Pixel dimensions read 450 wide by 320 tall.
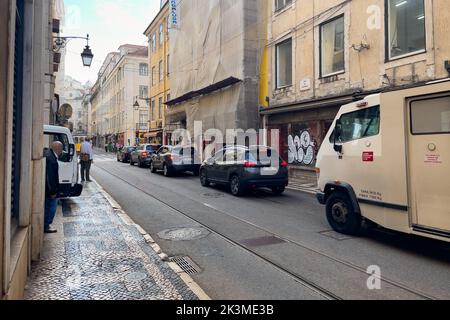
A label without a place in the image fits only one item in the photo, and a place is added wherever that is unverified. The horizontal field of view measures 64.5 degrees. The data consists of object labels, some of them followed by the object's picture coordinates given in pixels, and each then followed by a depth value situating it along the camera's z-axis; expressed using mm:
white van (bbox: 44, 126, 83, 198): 8875
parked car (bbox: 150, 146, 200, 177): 16609
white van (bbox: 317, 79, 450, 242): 4926
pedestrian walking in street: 14148
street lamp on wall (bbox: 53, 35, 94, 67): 15195
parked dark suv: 10789
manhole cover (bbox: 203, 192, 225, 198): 11078
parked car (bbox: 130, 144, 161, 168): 22406
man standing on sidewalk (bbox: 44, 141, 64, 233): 6093
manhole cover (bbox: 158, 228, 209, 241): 6410
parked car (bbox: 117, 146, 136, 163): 27181
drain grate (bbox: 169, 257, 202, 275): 4770
